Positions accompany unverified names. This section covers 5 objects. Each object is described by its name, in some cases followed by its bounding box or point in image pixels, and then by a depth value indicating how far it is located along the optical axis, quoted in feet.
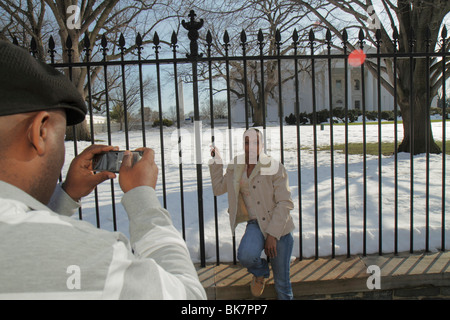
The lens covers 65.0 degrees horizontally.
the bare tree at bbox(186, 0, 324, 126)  40.22
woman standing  10.43
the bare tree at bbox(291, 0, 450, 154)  32.01
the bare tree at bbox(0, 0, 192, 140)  43.80
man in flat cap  2.25
